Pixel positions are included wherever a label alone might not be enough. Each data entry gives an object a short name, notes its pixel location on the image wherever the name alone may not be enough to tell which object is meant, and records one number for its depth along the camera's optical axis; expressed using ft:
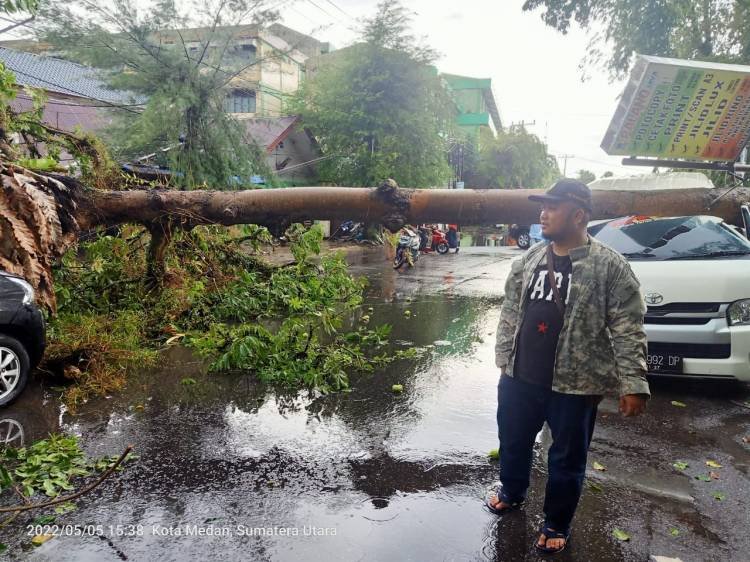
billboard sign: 14.37
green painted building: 179.52
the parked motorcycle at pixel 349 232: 95.31
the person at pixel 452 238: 83.25
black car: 15.30
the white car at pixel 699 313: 16.12
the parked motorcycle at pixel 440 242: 81.30
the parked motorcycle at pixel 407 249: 55.83
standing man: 9.07
